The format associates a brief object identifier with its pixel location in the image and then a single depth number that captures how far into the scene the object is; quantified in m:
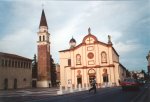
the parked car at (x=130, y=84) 16.60
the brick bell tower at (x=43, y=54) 44.04
